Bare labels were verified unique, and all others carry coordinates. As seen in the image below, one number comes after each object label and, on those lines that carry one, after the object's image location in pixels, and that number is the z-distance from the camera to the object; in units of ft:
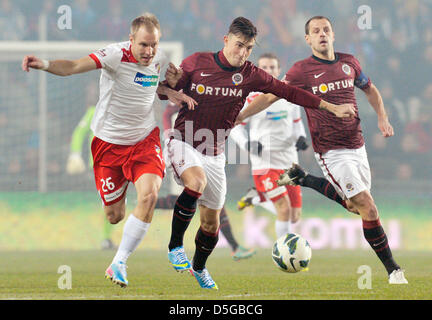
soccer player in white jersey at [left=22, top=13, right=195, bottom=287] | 40.14
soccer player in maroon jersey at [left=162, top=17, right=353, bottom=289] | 42.70
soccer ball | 46.32
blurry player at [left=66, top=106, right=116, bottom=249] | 81.82
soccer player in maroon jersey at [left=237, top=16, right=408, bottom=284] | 46.83
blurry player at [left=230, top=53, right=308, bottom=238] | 65.46
